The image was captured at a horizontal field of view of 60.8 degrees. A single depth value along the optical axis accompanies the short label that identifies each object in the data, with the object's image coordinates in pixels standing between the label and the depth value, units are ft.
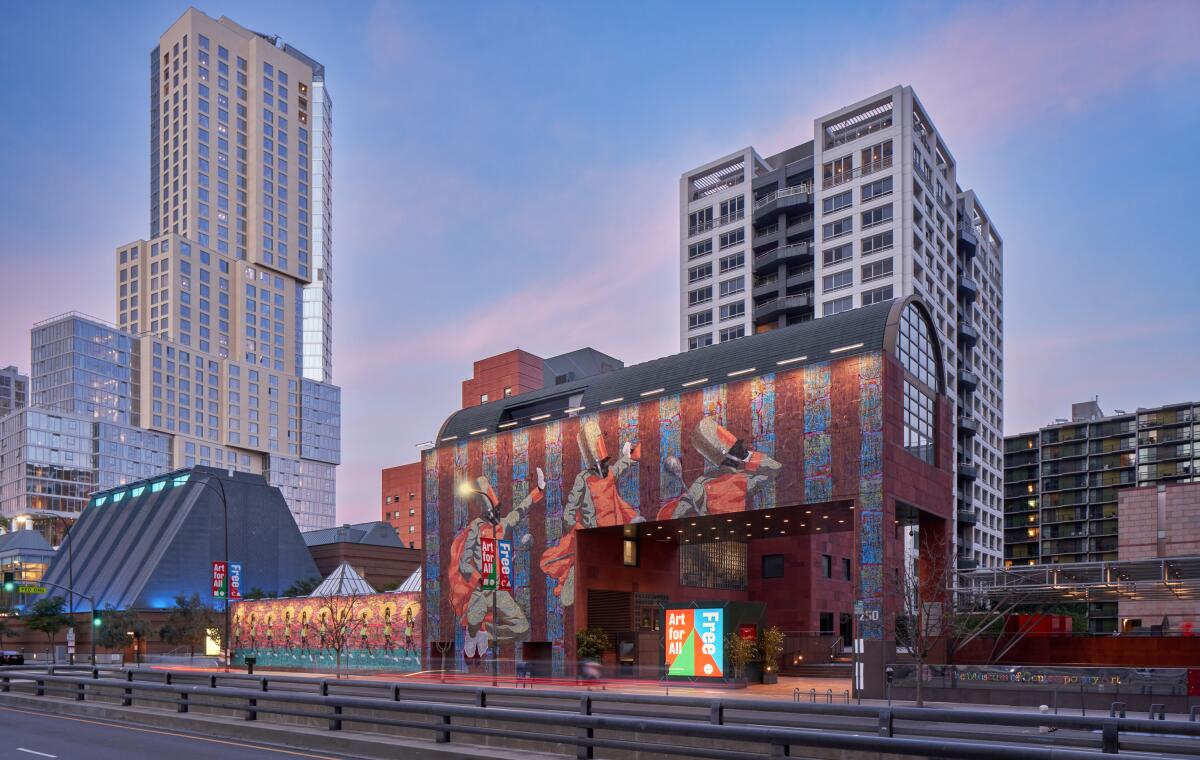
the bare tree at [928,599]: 149.89
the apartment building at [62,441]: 619.26
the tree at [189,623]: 311.27
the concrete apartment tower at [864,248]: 315.37
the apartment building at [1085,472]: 490.90
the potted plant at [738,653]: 167.66
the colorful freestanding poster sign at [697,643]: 157.89
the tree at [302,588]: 391.86
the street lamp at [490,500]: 213.66
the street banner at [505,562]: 173.78
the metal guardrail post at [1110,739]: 44.79
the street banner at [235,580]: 202.84
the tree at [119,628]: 312.50
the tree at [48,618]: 339.57
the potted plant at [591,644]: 192.03
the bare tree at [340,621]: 245.65
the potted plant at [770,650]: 178.60
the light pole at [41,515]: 608.23
